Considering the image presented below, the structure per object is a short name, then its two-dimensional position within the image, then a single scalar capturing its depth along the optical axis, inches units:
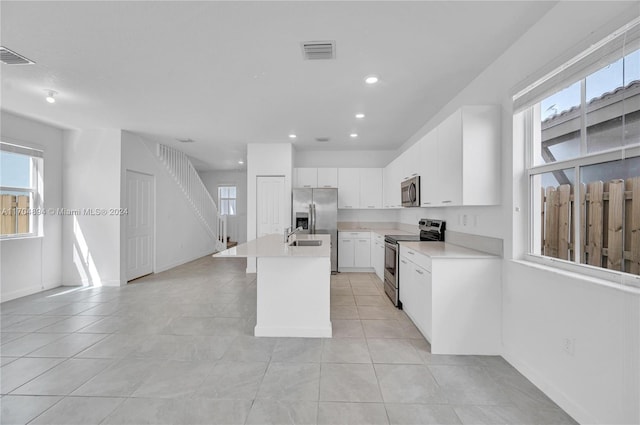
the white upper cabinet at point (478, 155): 100.0
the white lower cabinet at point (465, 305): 98.4
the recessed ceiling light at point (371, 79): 114.6
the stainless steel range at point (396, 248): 146.4
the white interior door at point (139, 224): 204.4
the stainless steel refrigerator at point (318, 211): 223.1
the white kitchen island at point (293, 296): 116.2
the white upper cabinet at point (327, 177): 240.2
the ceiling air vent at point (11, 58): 95.7
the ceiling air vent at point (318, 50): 91.4
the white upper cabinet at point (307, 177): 240.1
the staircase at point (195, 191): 249.4
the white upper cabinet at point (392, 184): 192.9
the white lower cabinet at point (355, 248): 226.4
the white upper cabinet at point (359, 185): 239.9
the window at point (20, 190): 159.3
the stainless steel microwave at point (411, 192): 149.4
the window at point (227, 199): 392.5
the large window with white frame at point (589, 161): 59.0
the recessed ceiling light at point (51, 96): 130.0
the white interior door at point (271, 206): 226.8
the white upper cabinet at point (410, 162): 152.7
